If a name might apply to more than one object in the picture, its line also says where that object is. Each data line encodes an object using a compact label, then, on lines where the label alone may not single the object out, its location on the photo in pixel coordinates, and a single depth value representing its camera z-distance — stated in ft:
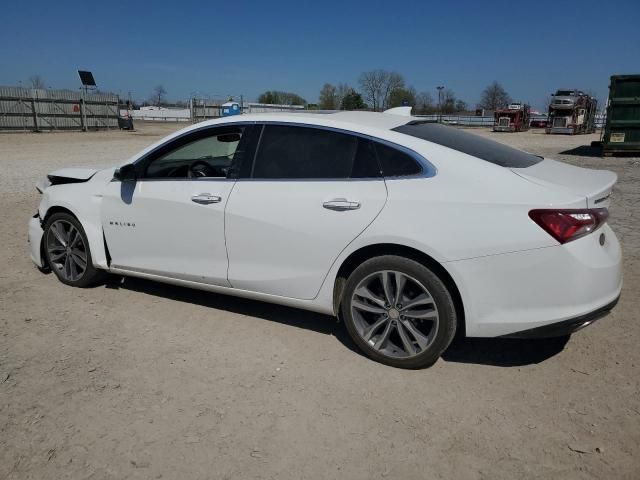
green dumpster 48.26
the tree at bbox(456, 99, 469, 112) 243.64
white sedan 9.64
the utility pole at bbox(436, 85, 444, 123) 218.59
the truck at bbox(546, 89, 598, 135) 115.96
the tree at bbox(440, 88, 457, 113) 225.58
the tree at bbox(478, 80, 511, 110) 251.39
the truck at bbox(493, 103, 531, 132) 134.92
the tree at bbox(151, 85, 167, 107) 286.34
